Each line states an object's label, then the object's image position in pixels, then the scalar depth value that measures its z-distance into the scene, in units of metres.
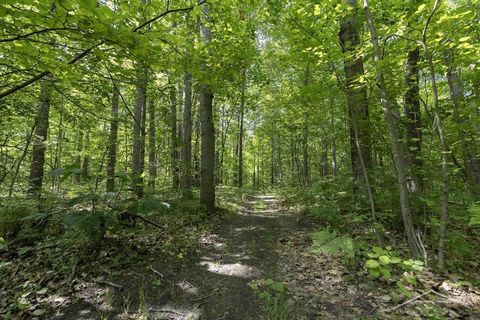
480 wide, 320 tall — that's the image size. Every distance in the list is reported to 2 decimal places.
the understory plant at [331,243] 2.78
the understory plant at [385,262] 2.37
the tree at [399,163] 3.26
